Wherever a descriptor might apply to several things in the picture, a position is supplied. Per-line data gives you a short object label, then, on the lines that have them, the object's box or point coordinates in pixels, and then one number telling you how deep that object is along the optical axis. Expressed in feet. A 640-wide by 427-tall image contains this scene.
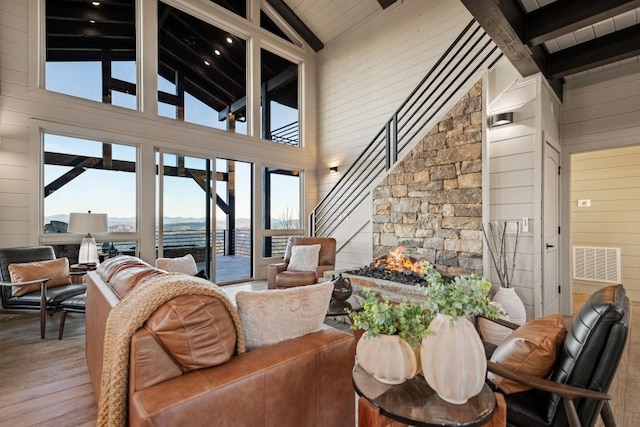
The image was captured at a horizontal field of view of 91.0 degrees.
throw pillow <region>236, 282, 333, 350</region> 4.84
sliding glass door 17.19
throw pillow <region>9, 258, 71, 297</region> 10.52
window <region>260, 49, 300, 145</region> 21.98
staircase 12.73
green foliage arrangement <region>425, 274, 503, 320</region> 3.71
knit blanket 3.88
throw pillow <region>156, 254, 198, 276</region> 11.56
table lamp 12.50
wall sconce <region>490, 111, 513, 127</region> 11.04
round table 3.51
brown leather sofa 3.62
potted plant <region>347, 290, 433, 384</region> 4.01
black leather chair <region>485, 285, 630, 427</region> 4.09
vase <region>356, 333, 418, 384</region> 4.00
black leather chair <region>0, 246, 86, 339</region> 10.18
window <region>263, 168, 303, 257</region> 21.75
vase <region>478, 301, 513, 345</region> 9.26
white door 10.85
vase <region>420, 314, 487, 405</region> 3.61
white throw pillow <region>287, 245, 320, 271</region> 16.02
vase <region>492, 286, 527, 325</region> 10.23
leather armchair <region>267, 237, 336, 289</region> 15.23
